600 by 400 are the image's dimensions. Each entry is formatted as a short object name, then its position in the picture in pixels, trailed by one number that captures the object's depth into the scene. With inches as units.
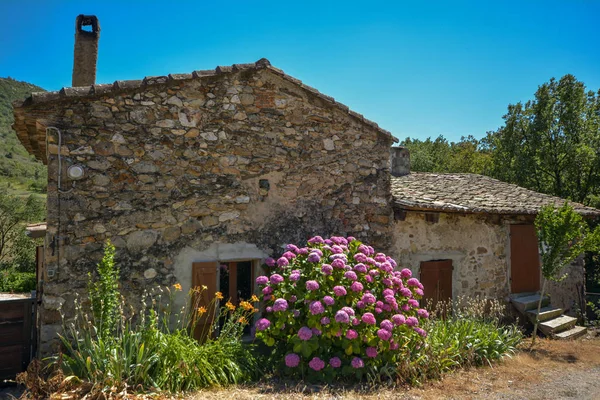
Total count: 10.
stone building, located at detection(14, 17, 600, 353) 221.1
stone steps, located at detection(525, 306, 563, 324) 357.7
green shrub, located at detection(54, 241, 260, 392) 183.8
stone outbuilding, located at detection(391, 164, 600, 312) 323.6
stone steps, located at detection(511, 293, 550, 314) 362.6
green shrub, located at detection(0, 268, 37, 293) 619.8
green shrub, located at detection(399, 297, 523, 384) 222.7
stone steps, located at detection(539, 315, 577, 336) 352.5
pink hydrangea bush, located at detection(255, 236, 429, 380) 201.5
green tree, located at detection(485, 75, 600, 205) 650.2
